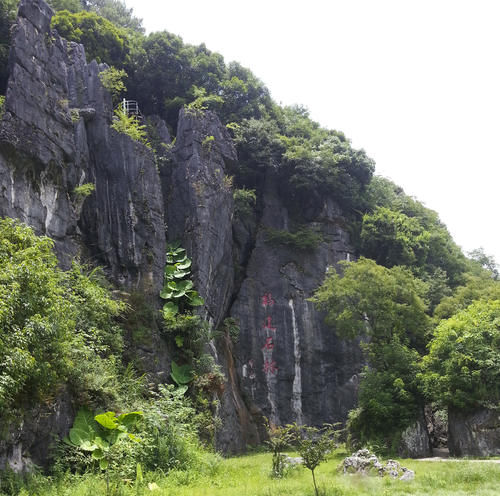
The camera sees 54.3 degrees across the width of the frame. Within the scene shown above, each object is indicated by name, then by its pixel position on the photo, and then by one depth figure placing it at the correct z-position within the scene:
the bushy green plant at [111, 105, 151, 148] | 16.55
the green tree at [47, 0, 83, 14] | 22.70
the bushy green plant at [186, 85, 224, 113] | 21.54
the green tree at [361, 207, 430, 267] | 21.17
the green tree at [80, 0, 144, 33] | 29.66
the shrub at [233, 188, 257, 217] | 20.53
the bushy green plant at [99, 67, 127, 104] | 17.56
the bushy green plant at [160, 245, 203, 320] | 15.03
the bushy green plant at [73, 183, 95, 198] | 14.19
